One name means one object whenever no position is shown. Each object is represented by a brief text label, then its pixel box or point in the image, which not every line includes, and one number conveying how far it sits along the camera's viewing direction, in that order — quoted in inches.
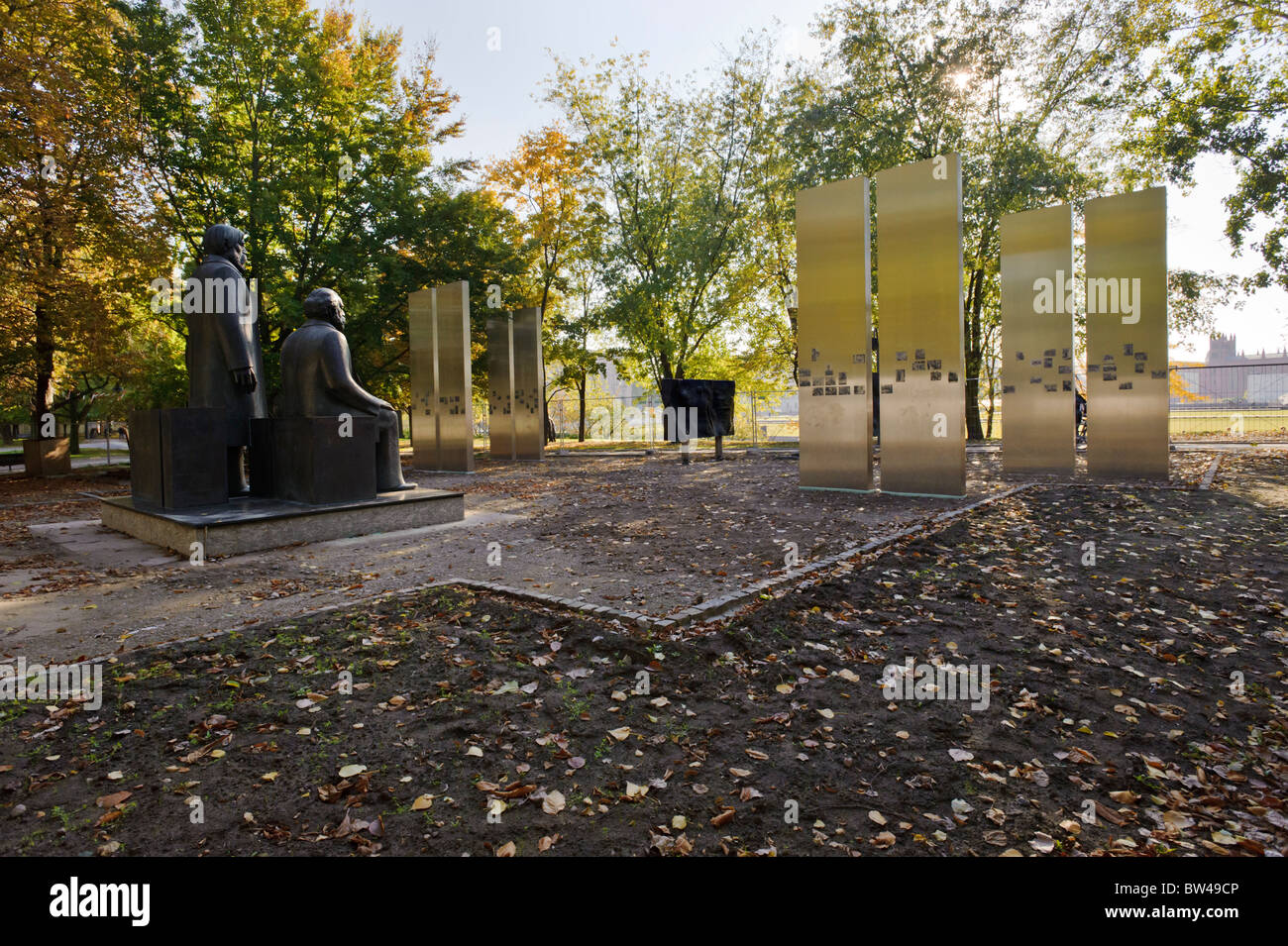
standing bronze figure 369.4
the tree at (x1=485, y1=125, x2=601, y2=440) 1096.2
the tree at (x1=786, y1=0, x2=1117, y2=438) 817.5
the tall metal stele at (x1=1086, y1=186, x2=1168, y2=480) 515.2
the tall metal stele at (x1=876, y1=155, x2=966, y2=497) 451.8
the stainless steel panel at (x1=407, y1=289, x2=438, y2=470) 823.1
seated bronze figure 388.2
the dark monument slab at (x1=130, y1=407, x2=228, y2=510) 354.6
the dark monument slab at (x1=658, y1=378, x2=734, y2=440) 828.0
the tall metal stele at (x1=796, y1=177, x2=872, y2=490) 490.6
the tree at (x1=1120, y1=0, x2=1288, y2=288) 676.1
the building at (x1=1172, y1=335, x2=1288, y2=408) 1100.5
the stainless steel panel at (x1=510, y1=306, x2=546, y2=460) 922.1
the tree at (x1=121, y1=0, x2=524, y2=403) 784.9
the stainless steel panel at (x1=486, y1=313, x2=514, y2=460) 945.5
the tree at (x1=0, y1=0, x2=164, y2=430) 612.4
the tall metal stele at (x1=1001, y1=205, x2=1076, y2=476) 582.6
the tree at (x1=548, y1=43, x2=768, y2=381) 1077.8
